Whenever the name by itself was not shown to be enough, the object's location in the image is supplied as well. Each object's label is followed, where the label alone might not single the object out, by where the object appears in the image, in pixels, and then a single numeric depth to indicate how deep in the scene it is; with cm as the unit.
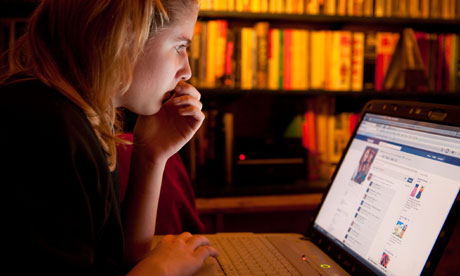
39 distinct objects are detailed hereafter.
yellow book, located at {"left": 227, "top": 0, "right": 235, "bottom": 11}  207
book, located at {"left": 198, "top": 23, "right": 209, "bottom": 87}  208
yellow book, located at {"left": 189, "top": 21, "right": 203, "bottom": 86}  207
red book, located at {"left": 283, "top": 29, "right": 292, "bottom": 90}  214
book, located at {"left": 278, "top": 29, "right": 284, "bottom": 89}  214
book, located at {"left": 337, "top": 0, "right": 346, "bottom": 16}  218
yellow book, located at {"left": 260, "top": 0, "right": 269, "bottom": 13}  211
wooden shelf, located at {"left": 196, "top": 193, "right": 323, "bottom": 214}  191
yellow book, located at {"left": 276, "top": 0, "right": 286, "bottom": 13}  212
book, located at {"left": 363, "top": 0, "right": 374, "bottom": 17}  221
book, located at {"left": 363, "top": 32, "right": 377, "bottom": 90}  222
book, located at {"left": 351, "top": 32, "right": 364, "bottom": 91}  221
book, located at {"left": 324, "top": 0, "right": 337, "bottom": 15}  217
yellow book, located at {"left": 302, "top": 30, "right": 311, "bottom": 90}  216
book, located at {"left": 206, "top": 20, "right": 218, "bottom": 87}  208
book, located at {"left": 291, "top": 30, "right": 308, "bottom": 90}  215
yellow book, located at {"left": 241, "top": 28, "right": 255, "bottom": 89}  210
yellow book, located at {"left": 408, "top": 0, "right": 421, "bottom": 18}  224
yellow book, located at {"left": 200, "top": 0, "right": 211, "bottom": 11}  203
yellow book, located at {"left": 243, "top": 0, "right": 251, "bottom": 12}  209
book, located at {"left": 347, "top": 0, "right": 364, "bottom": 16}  220
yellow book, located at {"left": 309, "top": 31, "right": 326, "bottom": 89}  217
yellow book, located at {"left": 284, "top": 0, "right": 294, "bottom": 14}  213
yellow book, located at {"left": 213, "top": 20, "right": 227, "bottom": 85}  208
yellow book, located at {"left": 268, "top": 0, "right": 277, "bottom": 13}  212
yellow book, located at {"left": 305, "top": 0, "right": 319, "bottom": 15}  215
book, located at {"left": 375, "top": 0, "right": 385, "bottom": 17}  221
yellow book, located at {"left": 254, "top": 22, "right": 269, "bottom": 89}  212
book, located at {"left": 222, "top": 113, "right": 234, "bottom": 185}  214
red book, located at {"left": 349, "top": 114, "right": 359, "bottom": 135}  225
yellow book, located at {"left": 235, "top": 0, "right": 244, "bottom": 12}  208
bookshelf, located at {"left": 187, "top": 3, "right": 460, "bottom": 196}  208
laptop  61
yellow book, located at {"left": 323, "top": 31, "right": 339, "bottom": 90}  218
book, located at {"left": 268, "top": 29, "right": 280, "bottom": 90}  213
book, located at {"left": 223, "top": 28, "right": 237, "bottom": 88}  210
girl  51
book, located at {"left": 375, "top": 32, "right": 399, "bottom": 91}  224
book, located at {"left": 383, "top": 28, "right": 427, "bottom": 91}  221
